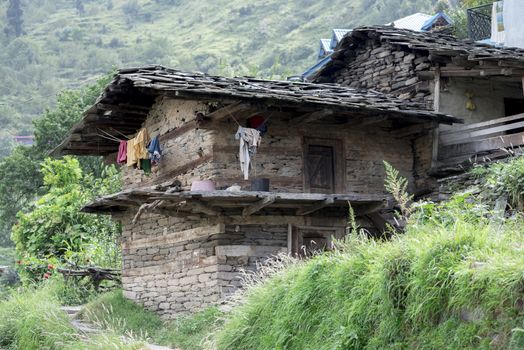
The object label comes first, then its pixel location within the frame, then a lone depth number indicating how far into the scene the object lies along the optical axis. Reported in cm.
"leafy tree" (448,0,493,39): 3299
